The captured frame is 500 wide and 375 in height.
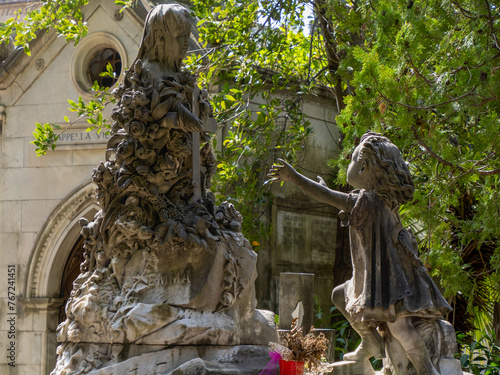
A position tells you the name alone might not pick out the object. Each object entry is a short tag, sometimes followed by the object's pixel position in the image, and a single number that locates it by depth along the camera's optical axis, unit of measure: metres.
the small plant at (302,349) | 4.80
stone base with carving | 4.81
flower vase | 4.77
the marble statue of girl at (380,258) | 5.22
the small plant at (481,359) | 8.52
